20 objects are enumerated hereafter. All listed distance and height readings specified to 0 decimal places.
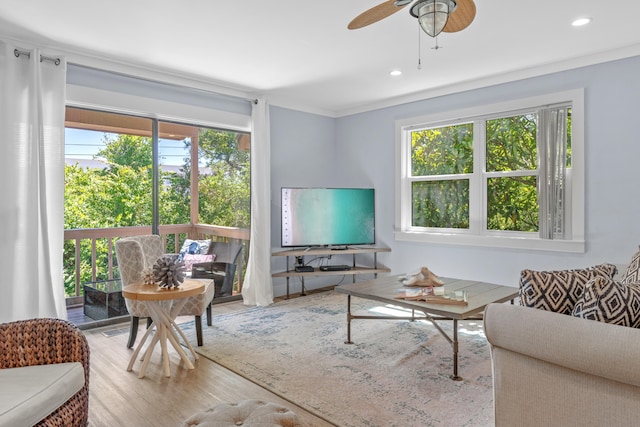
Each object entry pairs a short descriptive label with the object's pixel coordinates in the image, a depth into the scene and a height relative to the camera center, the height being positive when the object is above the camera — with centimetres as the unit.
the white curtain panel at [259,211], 475 -5
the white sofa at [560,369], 138 -62
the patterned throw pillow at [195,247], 446 -44
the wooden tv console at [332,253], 484 -70
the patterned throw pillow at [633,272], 239 -41
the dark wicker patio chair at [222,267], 457 -68
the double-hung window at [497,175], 381 +33
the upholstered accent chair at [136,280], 322 -57
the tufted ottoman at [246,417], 146 -77
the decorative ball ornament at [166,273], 279 -45
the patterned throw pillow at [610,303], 148 -36
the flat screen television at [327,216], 502 -12
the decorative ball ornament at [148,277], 295 -50
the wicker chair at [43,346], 179 -61
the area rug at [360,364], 229 -114
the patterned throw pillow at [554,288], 168 -35
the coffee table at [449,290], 264 -66
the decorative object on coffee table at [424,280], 326 -60
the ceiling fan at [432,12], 206 +103
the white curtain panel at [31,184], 314 +20
